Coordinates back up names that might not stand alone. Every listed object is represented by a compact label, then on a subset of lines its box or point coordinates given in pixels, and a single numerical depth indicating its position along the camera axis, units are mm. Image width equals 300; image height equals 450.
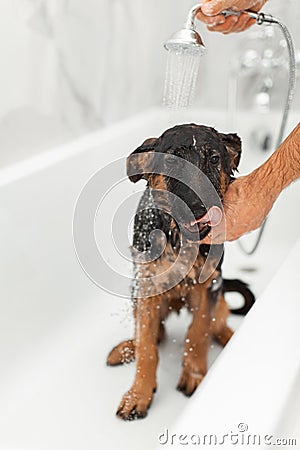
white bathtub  772
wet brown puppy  940
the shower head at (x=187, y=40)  1032
